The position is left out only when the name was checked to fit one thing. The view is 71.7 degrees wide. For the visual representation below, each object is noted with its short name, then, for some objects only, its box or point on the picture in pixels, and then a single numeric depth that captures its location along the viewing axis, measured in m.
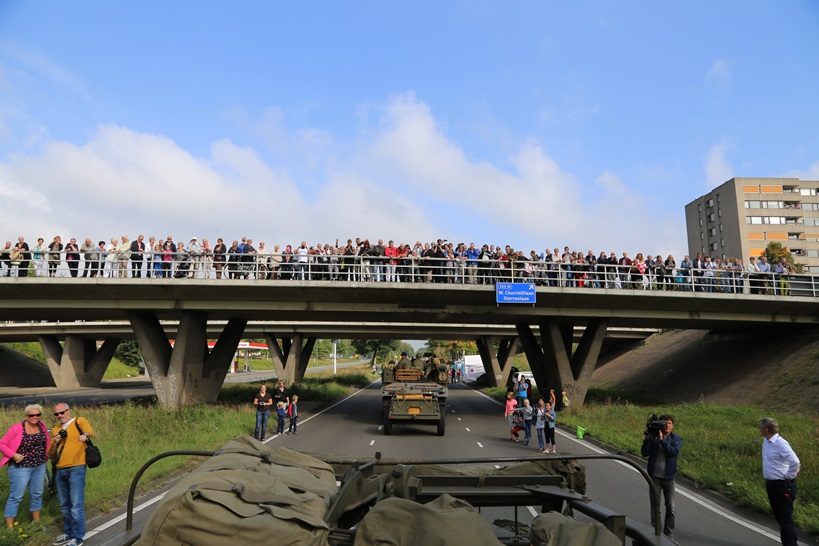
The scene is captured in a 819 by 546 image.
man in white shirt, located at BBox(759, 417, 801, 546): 6.66
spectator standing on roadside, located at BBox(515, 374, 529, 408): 20.94
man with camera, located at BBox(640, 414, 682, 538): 7.53
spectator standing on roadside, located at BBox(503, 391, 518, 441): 19.30
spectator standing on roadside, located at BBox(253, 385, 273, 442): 16.66
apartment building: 77.75
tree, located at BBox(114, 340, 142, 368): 79.04
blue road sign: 22.30
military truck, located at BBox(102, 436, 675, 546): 2.46
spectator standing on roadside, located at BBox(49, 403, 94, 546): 6.89
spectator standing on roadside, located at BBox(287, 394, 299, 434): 18.47
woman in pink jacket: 7.12
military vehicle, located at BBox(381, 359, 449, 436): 18.61
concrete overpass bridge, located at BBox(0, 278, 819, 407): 22.02
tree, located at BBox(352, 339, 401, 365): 79.06
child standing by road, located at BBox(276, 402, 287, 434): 18.18
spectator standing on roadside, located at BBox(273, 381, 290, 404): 18.27
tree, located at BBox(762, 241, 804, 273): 57.66
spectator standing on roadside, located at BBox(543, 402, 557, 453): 15.05
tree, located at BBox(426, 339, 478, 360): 96.31
